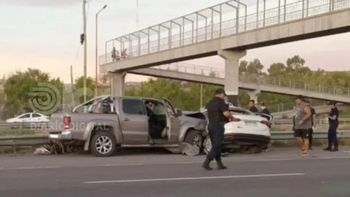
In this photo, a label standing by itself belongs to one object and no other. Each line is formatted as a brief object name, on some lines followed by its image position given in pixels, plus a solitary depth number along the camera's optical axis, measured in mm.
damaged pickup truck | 16578
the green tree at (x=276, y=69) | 121412
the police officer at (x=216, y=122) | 12812
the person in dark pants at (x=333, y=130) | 19314
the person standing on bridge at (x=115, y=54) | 72812
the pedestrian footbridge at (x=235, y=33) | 36781
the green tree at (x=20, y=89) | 73562
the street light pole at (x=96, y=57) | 65862
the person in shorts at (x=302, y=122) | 18125
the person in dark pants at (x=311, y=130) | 18888
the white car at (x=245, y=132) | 17422
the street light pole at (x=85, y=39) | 44938
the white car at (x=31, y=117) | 52438
